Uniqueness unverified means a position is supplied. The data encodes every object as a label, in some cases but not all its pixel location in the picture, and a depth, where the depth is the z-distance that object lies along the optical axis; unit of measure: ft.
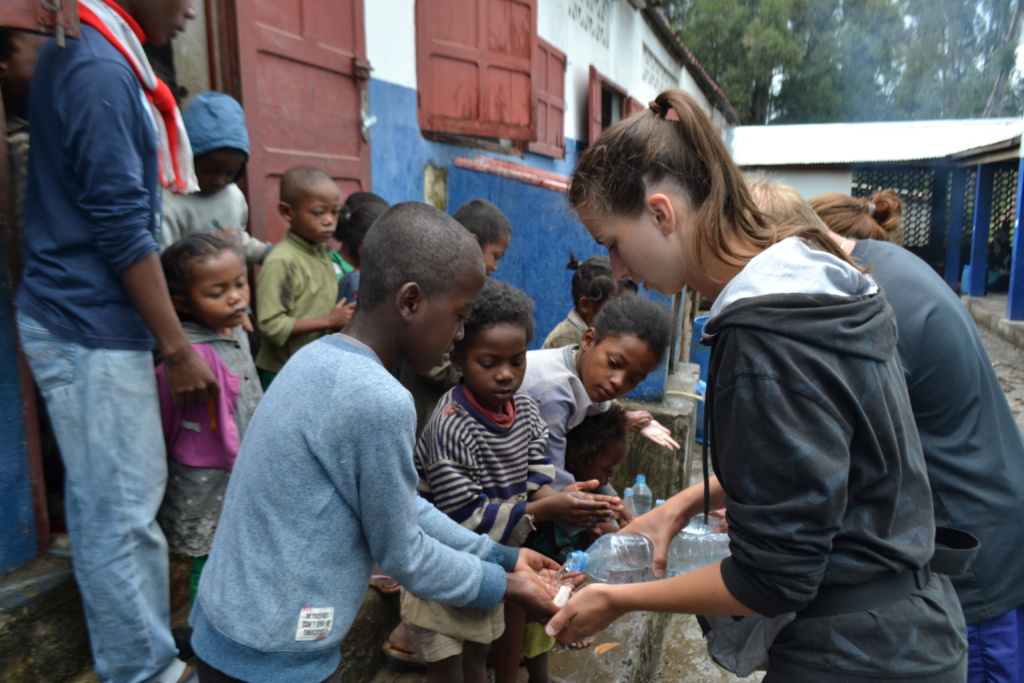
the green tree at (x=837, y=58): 105.40
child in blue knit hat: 9.55
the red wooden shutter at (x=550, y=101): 27.81
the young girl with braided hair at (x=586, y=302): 11.59
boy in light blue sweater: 4.72
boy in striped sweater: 7.04
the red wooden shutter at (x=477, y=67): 18.33
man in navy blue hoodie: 6.43
